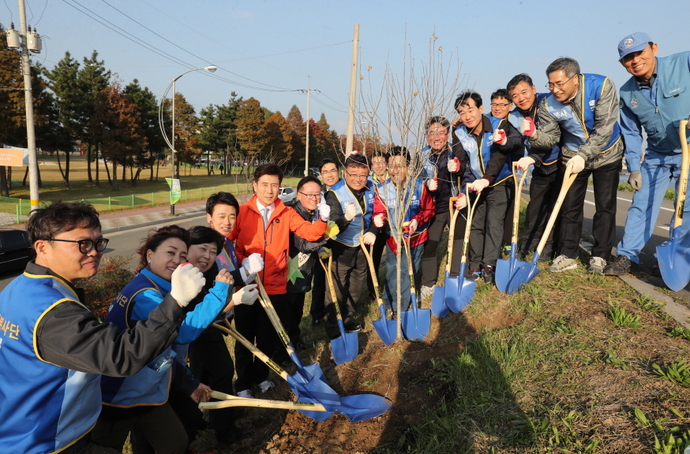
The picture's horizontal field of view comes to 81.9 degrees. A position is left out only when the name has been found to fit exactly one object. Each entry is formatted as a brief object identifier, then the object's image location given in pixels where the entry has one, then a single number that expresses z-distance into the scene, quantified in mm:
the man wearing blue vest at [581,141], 3727
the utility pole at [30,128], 10297
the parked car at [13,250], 9320
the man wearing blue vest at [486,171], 4172
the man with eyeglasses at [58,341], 1618
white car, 18252
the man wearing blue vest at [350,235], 4285
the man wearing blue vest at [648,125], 3500
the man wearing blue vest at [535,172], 4266
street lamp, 16339
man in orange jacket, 3668
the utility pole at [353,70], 12664
